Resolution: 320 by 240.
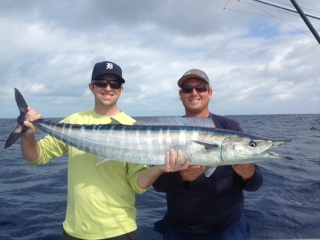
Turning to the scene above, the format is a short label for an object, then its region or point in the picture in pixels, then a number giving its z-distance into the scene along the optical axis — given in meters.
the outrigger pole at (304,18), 5.41
